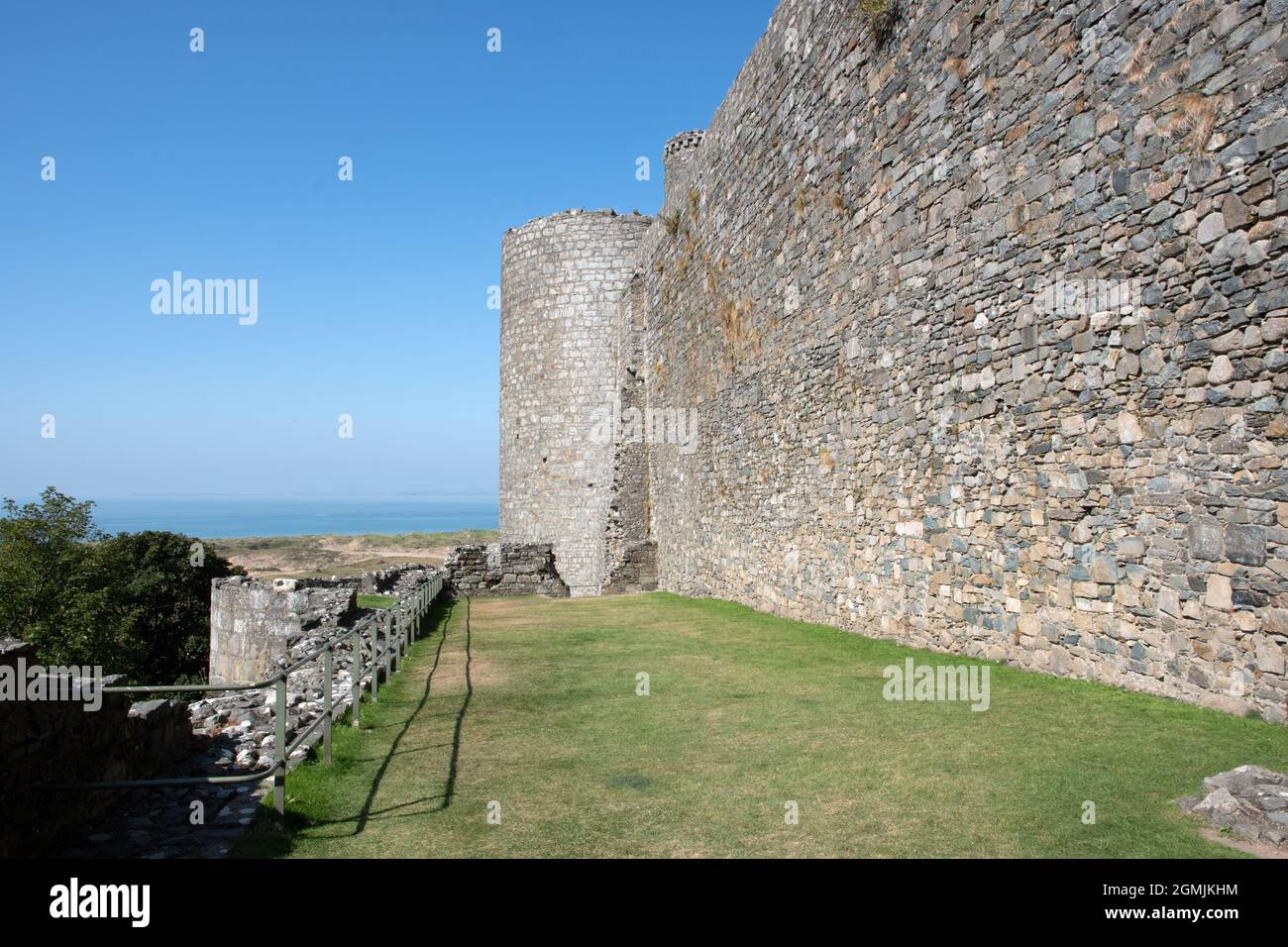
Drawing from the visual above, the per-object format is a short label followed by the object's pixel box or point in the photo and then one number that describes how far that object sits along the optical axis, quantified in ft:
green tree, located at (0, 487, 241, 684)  85.15
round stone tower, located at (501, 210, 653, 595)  83.41
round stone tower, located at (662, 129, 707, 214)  80.25
